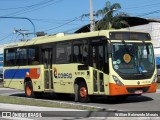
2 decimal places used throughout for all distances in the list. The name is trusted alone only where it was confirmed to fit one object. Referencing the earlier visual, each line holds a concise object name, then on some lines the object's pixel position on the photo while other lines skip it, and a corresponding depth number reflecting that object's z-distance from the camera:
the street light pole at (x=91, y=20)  35.66
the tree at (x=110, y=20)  56.22
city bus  18.62
